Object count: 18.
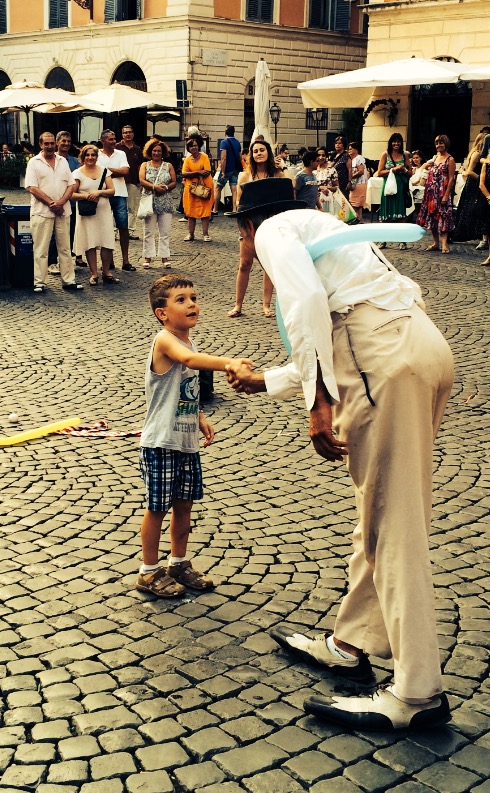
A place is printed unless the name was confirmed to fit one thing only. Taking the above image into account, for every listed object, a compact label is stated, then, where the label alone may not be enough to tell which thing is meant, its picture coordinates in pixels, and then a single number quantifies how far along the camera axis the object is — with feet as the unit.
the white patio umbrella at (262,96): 63.96
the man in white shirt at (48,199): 39.83
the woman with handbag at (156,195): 45.91
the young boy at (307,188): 39.83
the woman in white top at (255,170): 33.99
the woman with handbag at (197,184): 54.70
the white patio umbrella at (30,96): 76.18
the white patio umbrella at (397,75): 62.49
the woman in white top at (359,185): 62.08
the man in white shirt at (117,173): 44.27
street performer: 10.41
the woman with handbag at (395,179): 54.08
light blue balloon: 10.59
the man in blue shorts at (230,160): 68.19
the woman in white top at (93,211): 41.63
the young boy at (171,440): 14.07
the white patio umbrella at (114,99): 70.28
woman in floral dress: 51.78
